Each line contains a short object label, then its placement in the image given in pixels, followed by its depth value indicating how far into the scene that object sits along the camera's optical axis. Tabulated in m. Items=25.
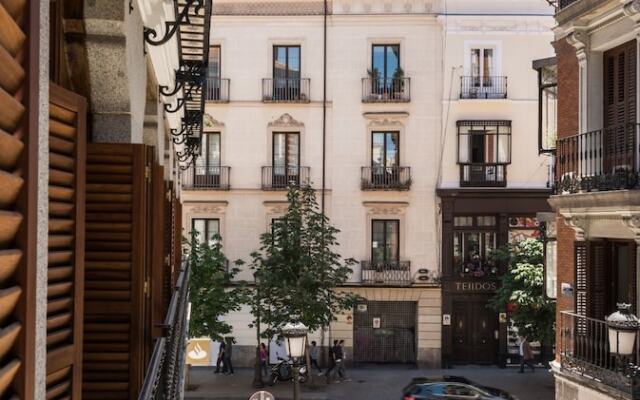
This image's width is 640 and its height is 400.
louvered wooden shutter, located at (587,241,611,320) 13.69
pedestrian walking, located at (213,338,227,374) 27.85
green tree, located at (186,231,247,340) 24.95
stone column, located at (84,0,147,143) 4.36
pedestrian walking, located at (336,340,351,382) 27.02
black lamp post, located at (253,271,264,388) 25.84
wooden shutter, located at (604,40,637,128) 12.62
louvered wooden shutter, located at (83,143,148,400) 4.56
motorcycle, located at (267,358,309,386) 26.30
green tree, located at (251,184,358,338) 25.23
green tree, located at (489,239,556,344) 24.47
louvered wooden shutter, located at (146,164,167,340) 5.37
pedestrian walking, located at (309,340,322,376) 28.06
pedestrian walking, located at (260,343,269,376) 26.63
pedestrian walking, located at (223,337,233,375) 27.76
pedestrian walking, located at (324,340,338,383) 26.66
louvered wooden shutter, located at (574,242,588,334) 14.06
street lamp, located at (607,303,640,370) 10.55
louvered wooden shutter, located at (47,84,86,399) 3.12
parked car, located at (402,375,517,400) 18.50
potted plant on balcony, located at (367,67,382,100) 29.64
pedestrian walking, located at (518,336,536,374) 28.09
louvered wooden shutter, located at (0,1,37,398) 2.01
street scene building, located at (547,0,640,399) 12.10
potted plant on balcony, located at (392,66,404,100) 29.55
